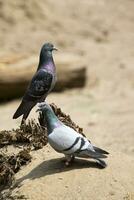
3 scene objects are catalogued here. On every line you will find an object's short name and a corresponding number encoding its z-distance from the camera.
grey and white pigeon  12.55
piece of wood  24.80
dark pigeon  14.92
